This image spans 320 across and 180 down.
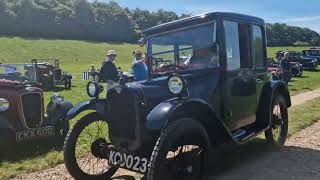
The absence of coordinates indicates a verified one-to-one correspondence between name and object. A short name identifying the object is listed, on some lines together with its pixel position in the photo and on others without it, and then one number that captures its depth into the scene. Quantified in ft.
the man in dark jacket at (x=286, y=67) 40.76
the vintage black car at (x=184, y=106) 9.91
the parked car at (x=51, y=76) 43.29
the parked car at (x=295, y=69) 48.84
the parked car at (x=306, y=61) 67.18
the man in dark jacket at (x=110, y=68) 23.44
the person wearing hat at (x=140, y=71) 14.19
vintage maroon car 14.61
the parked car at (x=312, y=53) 76.02
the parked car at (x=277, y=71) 39.68
